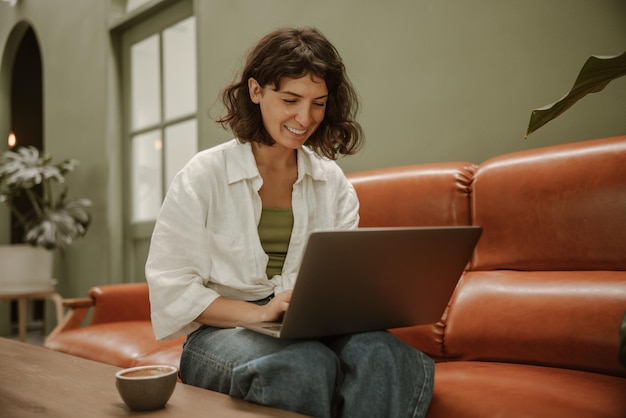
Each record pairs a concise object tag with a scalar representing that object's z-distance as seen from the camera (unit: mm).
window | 3346
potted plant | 3617
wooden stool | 3557
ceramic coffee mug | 864
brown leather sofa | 1194
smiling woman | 1059
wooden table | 871
